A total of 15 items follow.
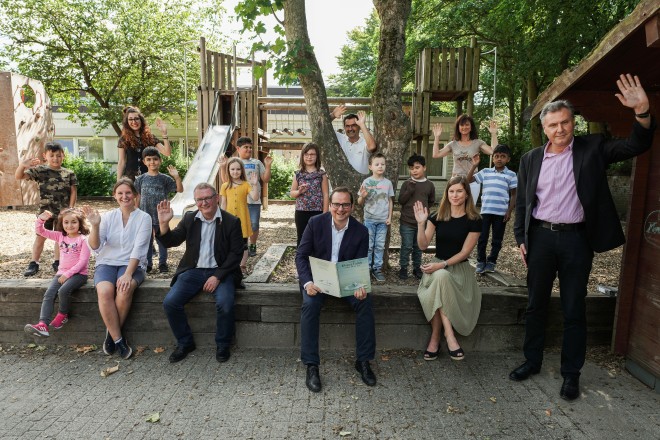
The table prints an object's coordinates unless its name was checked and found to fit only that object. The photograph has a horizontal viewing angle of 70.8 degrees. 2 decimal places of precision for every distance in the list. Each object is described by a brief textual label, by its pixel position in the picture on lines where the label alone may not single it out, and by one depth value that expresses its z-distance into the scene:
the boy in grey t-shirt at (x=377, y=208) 5.14
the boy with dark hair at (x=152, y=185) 5.32
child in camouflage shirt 5.27
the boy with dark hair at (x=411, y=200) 5.30
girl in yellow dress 5.82
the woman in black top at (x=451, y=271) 4.07
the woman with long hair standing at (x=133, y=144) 5.54
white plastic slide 8.39
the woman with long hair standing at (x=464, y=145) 5.82
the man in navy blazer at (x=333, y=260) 3.75
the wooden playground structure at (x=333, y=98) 11.58
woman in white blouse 4.13
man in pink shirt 3.33
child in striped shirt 5.55
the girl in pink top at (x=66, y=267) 4.20
